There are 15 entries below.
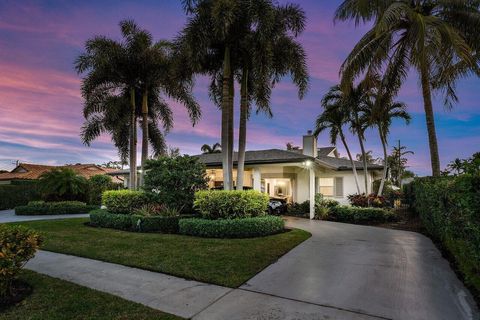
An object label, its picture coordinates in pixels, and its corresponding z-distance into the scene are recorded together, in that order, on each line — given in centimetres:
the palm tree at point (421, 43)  913
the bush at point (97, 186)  2100
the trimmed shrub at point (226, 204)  977
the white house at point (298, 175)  1614
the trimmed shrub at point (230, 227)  898
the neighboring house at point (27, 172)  3388
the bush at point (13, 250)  396
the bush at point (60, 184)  1836
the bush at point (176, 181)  1184
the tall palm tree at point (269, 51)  1048
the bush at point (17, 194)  2031
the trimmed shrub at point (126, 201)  1220
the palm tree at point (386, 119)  1680
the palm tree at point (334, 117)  1755
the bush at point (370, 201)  1510
